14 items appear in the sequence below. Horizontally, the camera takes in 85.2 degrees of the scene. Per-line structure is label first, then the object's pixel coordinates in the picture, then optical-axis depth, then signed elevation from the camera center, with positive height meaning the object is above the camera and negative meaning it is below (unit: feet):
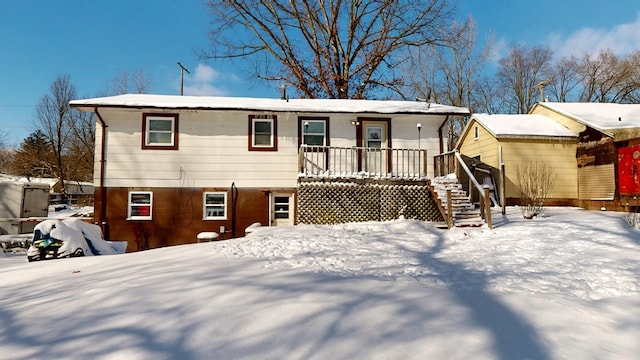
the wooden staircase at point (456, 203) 31.21 -0.78
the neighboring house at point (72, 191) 98.31 +0.82
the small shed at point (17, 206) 42.06 -1.66
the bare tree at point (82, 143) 108.68 +15.74
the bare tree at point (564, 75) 107.84 +37.77
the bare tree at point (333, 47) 70.54 +30.73
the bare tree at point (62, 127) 109.40 +20.88
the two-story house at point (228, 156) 37.47 +4.25
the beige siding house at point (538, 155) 49.37 +5.80
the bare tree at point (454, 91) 94.58 +29.29
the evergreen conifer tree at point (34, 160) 113.60 +10.91
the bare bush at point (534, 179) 45.85 +2.18
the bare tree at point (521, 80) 103.76 +35.18
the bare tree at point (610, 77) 93.91 +33.45
